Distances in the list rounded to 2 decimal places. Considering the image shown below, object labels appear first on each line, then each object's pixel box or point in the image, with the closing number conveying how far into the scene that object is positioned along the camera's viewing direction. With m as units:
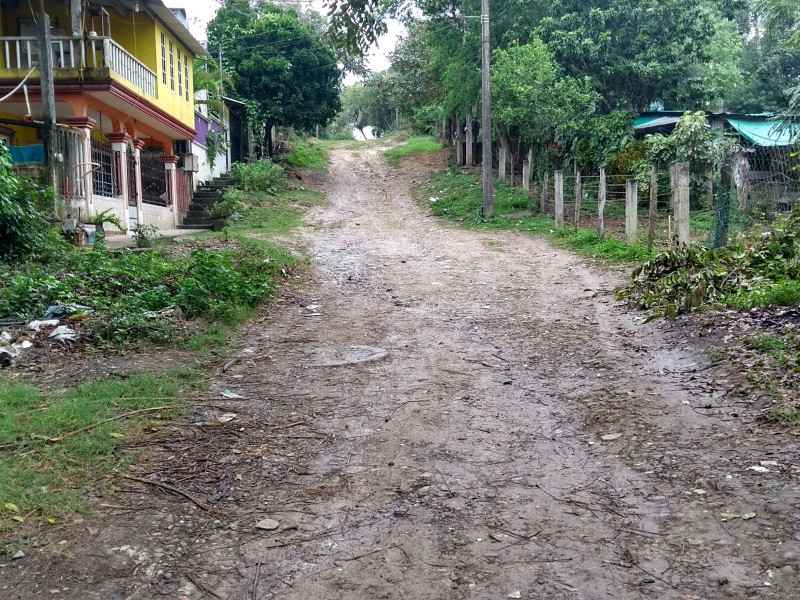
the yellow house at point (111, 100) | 14.47
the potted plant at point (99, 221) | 13.83
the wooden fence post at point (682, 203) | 11.64
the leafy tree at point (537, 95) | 19.52
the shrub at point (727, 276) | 7.70
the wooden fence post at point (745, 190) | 14.27
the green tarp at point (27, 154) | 15.05
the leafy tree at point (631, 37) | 21.11
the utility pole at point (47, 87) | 12.89
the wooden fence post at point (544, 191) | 19.58
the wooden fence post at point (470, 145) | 30.89
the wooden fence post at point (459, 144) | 32.78
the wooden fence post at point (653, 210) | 12.82
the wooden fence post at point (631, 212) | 13.62
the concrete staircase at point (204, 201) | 22.17
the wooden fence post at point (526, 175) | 22.77
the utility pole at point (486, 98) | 19.33
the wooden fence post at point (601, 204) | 15.04
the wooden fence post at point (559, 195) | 17.83
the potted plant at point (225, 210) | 20.31
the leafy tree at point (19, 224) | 10.12
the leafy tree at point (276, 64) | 29.88
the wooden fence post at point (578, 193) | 16.17
